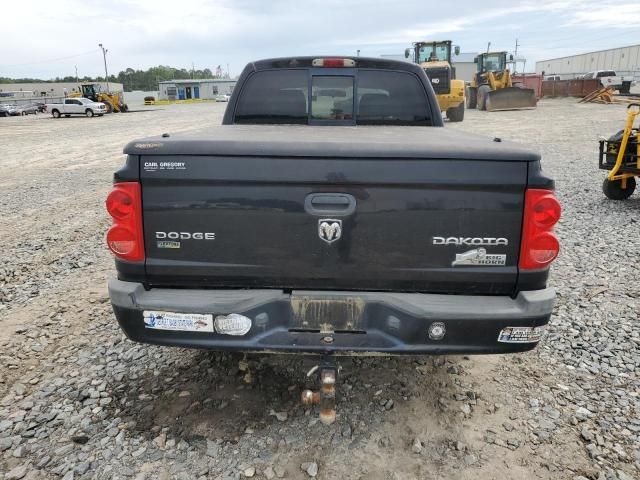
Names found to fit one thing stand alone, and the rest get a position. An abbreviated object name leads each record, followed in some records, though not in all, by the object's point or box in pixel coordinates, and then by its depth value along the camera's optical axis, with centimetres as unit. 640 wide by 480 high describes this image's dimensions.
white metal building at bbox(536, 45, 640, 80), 7881
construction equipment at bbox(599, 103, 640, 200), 769
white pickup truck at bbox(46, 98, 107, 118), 4019
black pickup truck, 243
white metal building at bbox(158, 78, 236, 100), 9719
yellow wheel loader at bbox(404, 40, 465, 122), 2208
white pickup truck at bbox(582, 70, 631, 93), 3666
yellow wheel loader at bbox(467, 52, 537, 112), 2859
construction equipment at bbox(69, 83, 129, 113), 4522
